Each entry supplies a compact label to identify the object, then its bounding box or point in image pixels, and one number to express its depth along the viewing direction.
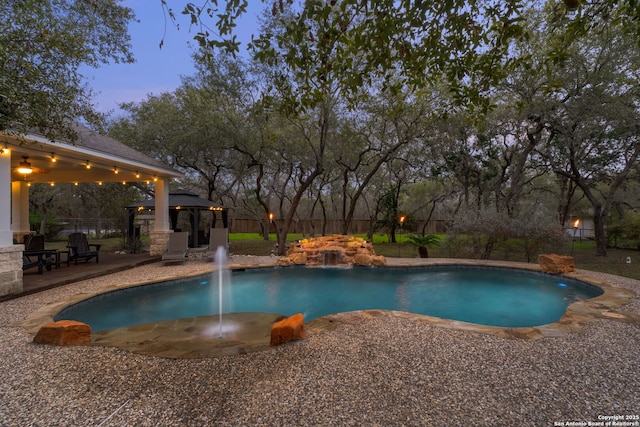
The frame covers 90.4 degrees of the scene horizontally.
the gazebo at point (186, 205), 11.63
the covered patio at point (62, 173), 5.57
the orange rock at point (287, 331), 3.50
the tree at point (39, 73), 3.36
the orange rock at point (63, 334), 3.50
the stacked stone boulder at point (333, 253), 10.23
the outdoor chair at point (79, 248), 8.64
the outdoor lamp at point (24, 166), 6.98
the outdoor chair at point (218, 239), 10.98
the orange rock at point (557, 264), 8.30
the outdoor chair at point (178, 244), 10.17
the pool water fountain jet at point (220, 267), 6.15
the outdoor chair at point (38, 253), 7.15
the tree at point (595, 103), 9.65
